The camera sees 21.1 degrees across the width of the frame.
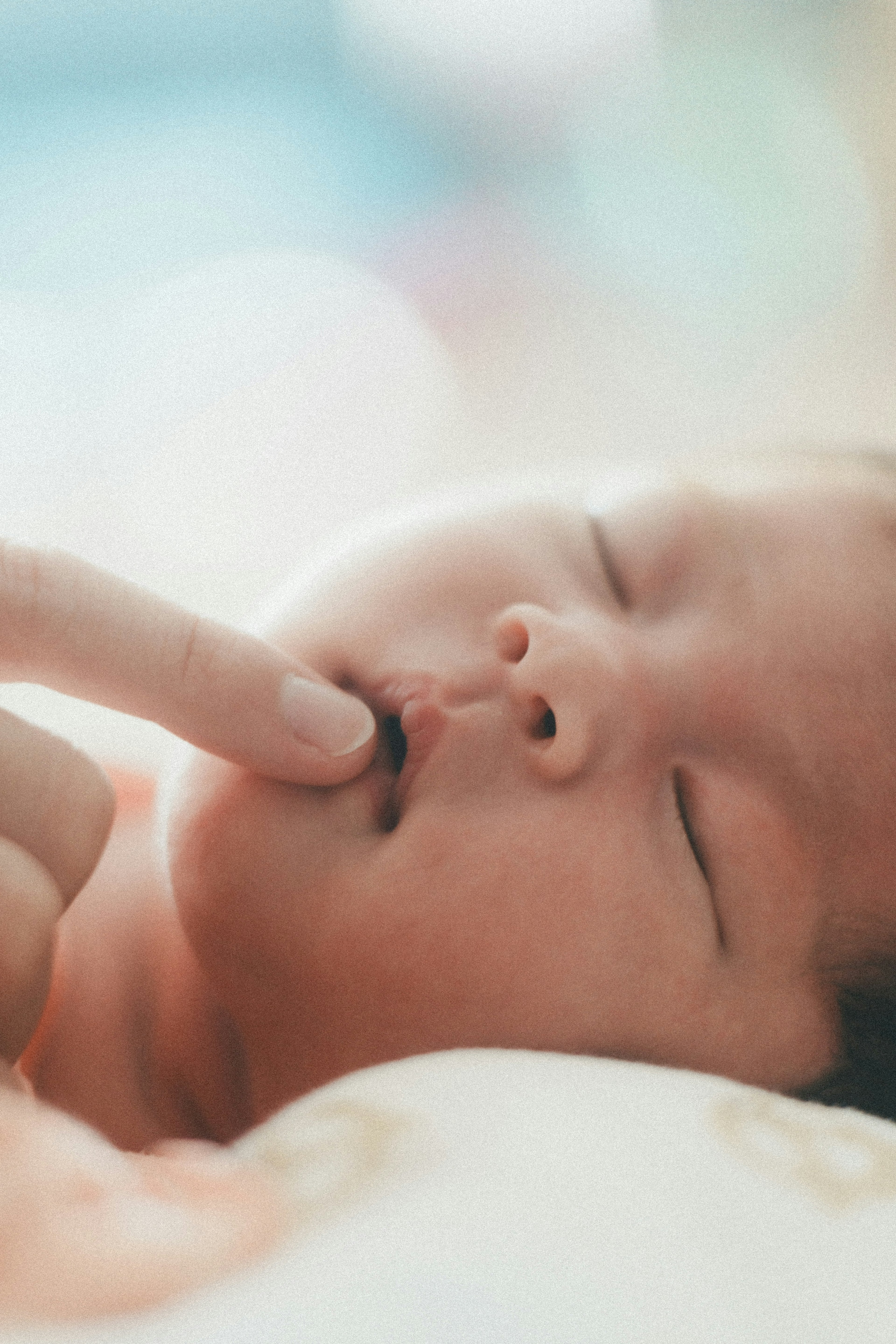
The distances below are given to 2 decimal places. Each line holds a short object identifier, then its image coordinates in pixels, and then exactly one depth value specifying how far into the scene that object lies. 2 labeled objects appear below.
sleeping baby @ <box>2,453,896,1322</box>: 0.29
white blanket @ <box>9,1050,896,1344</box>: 0.23
